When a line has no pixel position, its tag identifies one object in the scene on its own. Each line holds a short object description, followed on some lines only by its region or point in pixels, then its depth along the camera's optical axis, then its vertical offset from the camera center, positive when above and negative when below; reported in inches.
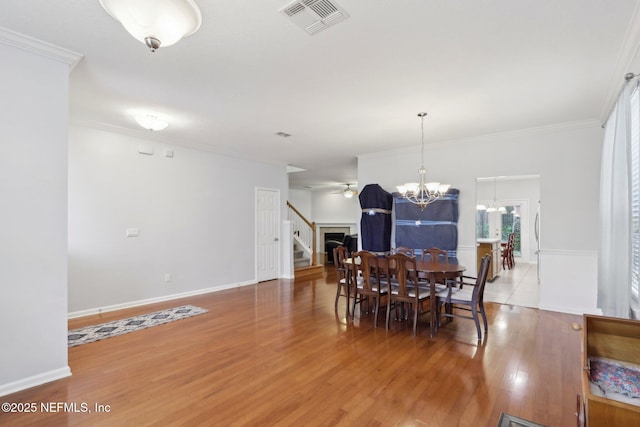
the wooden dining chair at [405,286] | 141.6 -34.9
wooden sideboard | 62.6 -26.8
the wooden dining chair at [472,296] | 135.7 -39.2
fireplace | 492.4 -33.8
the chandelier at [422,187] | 173.2 +14.8
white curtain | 100.1 -2.1
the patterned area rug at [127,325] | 139.2 -56.6
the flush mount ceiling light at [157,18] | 67.8 +45.1
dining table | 141.4 -28.3
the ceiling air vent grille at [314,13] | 80.3 +54.4
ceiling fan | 449.4 +30.8
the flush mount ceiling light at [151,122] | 157.8 +47.2
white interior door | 269.1 -18.1
